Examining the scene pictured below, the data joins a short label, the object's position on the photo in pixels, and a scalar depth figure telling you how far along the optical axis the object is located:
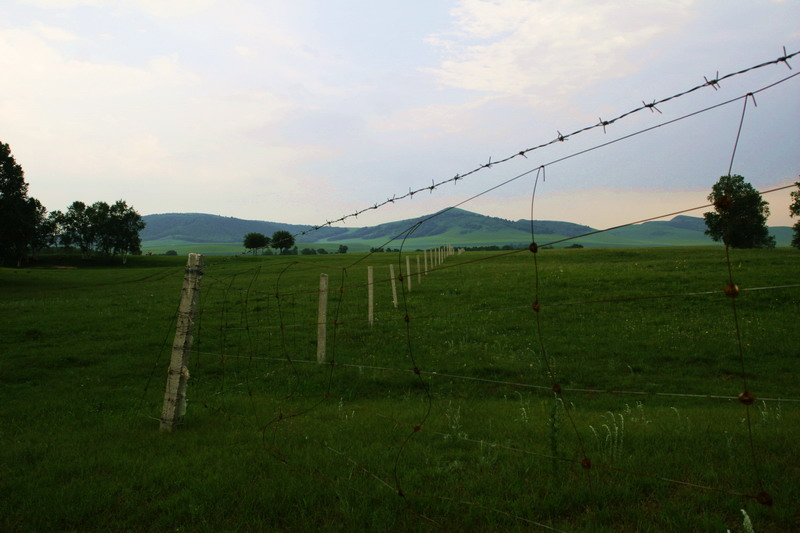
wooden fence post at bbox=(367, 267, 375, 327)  14.99
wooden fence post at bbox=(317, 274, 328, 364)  11.38
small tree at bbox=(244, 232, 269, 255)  83.55
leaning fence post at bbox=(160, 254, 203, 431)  6.74
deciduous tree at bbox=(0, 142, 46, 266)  44.59
